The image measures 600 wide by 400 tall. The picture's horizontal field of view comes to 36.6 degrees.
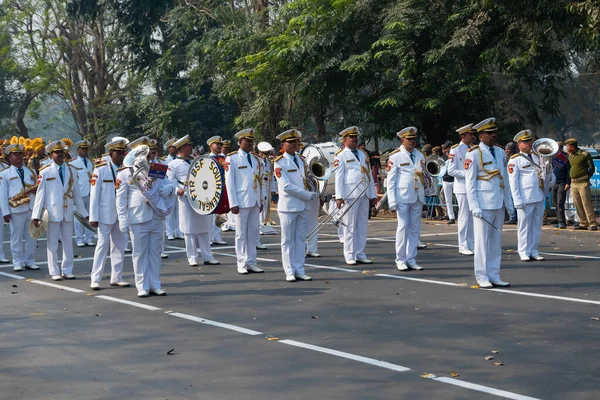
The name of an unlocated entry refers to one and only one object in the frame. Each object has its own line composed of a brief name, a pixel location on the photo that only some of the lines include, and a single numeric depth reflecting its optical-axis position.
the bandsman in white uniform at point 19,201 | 15.63
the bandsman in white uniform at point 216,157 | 17.58
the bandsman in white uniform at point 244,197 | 14.09
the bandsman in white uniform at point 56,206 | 13.98
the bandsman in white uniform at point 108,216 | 12.73
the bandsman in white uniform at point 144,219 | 11.83
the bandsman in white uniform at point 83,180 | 19.27
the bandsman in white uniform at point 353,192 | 14.95
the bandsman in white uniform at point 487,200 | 12.14
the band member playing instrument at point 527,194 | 15.26
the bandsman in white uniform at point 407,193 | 14.21
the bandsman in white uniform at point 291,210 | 13.24
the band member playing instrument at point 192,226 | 15.47
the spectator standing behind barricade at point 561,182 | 21.34
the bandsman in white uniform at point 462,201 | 16.14
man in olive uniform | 20.63
